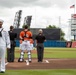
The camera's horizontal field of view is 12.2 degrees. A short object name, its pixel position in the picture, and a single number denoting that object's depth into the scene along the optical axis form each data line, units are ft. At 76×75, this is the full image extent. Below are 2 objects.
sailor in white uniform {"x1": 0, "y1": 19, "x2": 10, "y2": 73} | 47.85
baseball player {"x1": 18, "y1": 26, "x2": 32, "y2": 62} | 70.08
